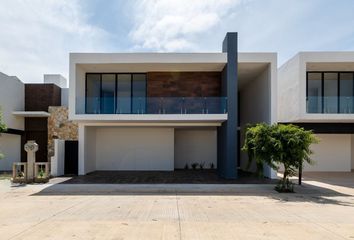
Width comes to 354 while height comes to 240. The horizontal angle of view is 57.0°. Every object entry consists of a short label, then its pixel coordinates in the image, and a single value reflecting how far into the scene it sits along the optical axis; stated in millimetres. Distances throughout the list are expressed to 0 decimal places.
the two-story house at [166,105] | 17219
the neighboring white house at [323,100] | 18625
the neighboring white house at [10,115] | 22942
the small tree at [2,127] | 18417
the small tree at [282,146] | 13016
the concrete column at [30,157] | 15492
